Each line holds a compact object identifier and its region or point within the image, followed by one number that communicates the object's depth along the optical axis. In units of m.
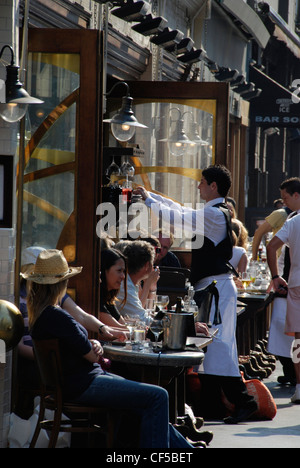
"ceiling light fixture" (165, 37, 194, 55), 25.48
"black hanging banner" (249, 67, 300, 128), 44.66
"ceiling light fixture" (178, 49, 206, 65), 26.23
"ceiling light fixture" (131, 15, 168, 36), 23.47
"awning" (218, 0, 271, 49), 38.44
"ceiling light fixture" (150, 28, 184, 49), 24.42
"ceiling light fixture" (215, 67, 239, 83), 35.06
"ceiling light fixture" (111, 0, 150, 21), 22.00
